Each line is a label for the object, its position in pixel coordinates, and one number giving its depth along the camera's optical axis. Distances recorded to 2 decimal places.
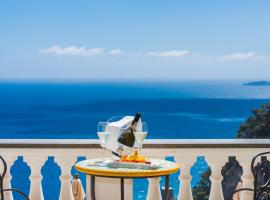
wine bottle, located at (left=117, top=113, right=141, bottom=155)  3.28
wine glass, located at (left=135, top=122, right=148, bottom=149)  3.32
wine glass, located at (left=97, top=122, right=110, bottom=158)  3.34
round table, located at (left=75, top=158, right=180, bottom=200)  3.13
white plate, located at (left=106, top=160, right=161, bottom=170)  3.27
